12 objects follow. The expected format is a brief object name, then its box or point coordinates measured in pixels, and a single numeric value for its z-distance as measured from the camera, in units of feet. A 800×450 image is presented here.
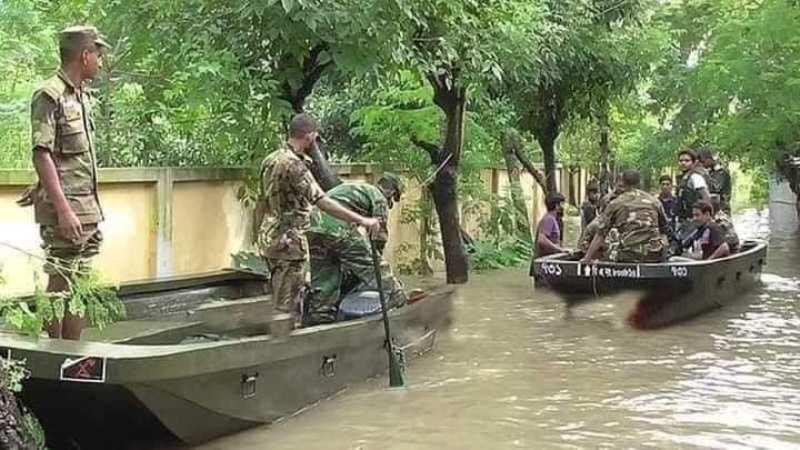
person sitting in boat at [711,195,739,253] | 46.90
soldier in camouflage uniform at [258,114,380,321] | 26.35
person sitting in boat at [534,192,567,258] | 46.01
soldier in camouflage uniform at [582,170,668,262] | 39.99
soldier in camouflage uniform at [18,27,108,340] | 19.62
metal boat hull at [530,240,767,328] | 39.17
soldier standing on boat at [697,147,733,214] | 52.24
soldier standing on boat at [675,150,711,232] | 47.83
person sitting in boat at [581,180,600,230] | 53.72
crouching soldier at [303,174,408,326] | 28.81
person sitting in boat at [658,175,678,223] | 52.90
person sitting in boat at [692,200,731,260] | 45.77
